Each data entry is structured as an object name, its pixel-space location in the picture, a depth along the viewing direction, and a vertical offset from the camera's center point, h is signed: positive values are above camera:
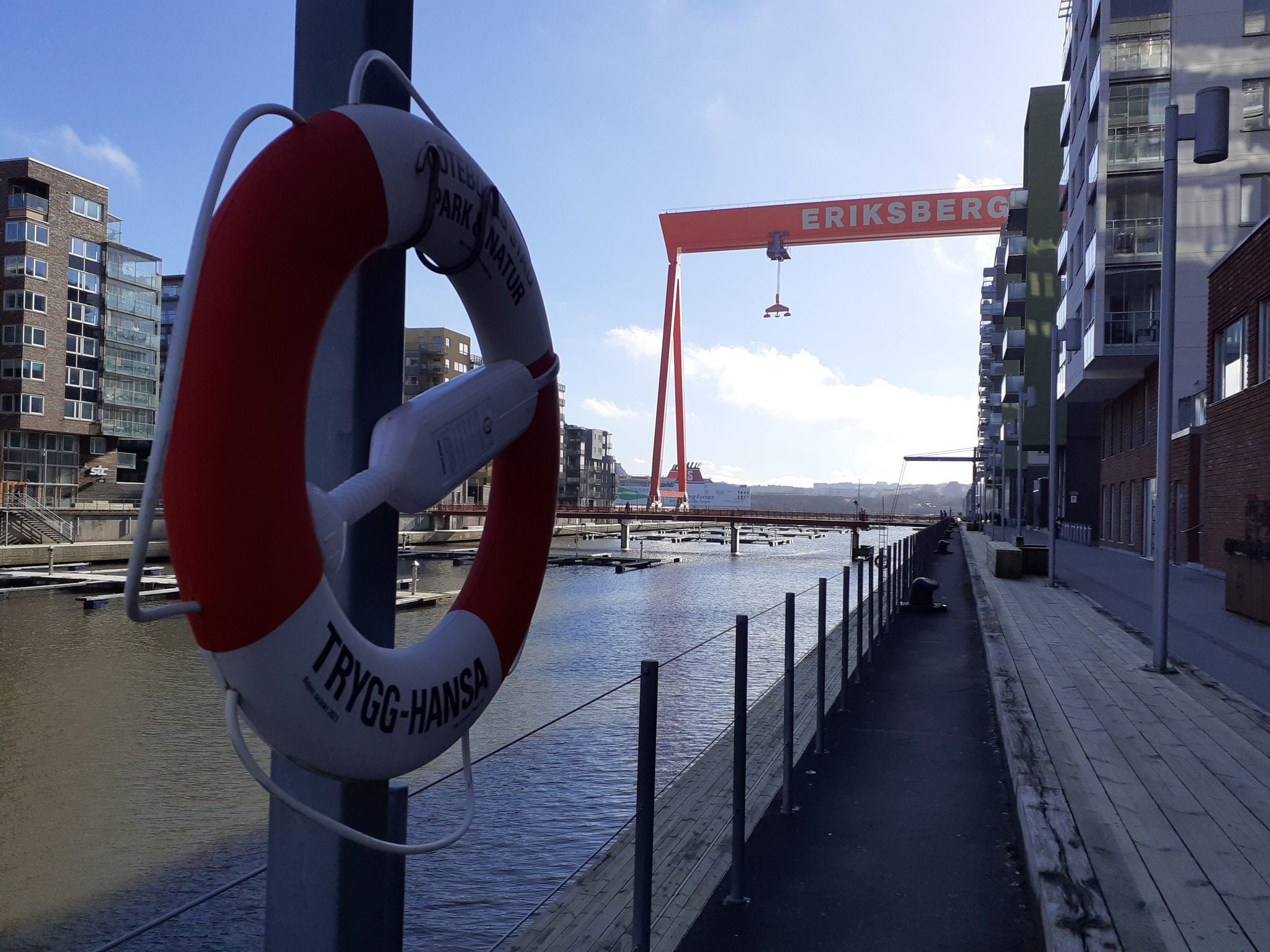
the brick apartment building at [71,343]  44.03 +6.89
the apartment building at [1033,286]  44.16 +10.33
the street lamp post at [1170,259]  7.91 +2.09
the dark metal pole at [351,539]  1.91 -0.09
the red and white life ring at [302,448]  1.42 +0.07
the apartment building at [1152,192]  21.80 +7.38
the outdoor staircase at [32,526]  37.44 -1.54
